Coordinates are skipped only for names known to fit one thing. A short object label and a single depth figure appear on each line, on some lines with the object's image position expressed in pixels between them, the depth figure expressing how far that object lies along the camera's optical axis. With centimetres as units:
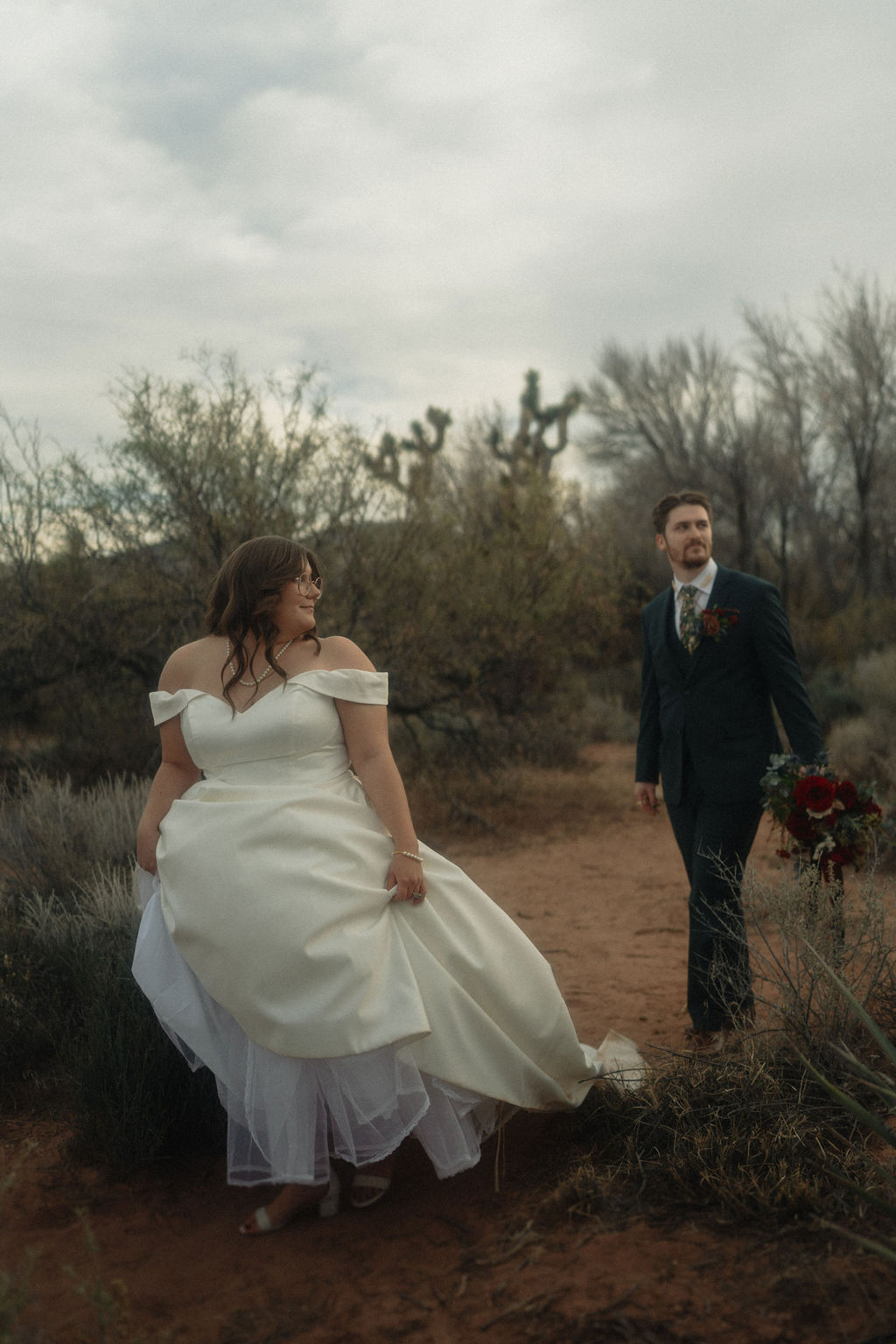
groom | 401
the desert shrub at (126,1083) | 328
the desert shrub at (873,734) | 923
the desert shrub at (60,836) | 561
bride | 273
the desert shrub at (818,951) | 335
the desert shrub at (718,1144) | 273
